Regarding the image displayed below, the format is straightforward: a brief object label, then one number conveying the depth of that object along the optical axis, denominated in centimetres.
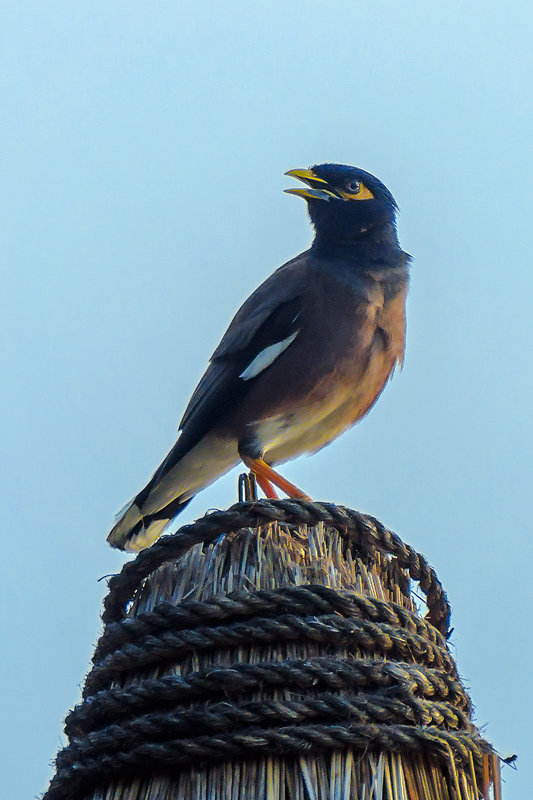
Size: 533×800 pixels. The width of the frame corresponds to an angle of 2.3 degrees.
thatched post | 412
